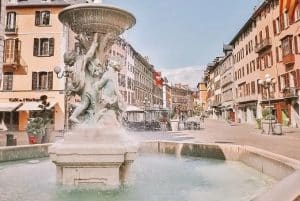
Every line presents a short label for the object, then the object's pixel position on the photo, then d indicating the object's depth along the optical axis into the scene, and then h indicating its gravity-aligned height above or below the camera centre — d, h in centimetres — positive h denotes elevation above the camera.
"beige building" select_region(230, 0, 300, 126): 3400 +816
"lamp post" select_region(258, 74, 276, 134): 2273 +309
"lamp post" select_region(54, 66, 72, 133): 790 +137
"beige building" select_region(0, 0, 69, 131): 3462 +724
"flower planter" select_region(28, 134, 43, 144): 1493 -60
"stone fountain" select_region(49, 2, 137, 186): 634 +40
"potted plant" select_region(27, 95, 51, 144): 1502 -19
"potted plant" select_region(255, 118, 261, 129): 3138 -8
